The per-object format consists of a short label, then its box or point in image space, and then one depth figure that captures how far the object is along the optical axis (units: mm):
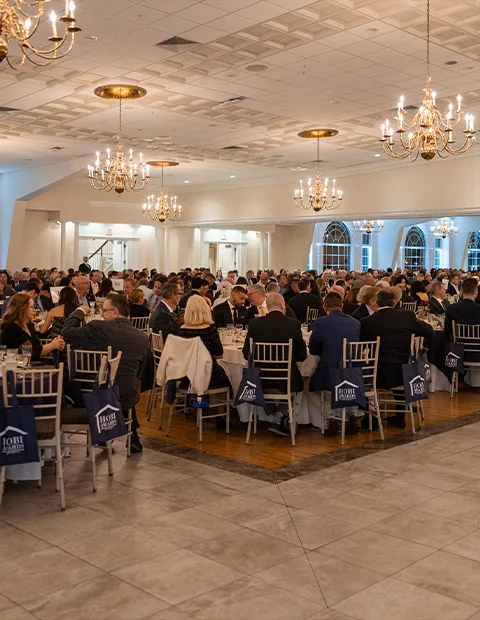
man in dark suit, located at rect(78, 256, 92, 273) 17781
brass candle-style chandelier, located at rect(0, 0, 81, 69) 4383
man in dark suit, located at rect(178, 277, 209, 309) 9945
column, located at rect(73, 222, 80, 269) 23562
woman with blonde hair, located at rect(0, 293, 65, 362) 6332
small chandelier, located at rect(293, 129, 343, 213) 15102
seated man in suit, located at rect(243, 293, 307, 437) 6629
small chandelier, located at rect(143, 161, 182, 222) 19172
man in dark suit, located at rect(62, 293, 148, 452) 5832
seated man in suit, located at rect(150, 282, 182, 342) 7625
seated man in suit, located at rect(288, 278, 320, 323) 10891
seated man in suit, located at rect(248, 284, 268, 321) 8195
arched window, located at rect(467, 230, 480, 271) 34688
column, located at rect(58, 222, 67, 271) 23219
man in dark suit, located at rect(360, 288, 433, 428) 7070
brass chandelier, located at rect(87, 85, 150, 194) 11469
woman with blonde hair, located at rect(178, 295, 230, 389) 6621
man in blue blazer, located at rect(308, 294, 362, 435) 6785
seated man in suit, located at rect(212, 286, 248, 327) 8984
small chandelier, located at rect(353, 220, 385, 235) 27609
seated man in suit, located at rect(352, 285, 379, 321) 8328
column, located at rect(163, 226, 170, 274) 26250
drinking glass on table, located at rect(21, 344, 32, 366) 5855
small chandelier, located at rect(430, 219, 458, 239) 29472
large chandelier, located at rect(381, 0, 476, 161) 8125
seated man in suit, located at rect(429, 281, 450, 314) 10461
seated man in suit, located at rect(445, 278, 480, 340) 8789
